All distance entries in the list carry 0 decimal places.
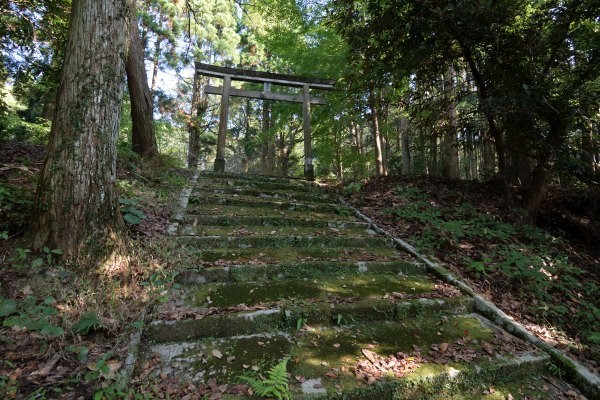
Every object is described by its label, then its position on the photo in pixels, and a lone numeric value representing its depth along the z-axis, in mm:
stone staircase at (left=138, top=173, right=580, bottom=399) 2240
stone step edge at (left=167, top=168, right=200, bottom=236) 3914
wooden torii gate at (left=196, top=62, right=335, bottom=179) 8594
